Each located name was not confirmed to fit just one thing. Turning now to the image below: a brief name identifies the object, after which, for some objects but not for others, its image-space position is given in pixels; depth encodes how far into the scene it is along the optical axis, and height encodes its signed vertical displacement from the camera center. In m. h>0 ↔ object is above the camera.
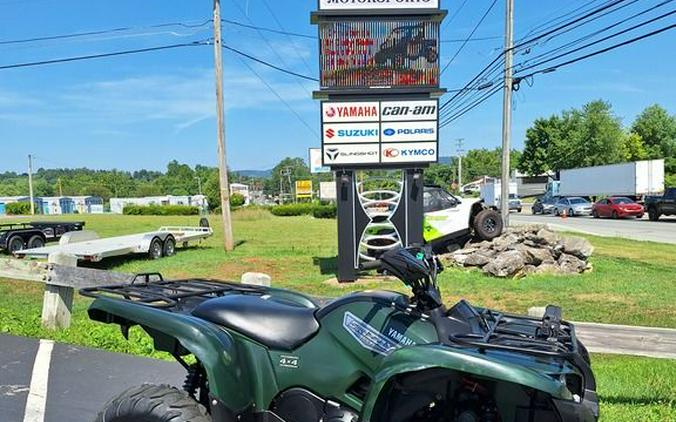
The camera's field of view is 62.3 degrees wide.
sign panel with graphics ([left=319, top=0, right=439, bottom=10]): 12.09 +3.74
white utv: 15.28 -1.26
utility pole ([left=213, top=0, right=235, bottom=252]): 19.53 +1.85
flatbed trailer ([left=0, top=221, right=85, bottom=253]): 17.11 -1.61
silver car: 42.41 -2.67
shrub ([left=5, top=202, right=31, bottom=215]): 74.19 -3.24
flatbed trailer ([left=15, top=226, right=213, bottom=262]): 13.48 -1.67
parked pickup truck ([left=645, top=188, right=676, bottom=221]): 30.59 -1.91
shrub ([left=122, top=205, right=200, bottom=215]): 65.69 -3.46
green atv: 2.18 -0.79
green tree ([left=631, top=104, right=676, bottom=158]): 75.31 +5.37
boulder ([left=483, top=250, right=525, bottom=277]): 12.20 -2.00
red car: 35.53 -2.37
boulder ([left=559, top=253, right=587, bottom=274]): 12.47 -2.09
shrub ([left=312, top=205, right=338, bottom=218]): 45.75 -2.83
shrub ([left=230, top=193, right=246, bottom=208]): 70.50 -2.72
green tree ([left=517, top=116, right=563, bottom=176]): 80.19 +4.30
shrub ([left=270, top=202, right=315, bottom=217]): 54.19 -3.10
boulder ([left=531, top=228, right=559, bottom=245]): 13.49 -1.59
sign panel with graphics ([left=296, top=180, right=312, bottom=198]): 79.69 -1.53
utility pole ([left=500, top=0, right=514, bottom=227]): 20.34 +2.38
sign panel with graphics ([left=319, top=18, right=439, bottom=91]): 12.23 +2.70
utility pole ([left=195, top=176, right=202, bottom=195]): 134.36 -0.87
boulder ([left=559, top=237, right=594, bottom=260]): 12.88 -1.75
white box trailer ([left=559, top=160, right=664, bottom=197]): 40.31 -0.62
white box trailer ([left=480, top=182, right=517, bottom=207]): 59.06 -1.98
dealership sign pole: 12.23 +1.77
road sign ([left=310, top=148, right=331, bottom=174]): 58.92 +2.01
